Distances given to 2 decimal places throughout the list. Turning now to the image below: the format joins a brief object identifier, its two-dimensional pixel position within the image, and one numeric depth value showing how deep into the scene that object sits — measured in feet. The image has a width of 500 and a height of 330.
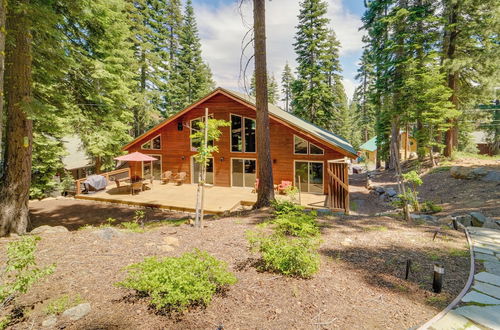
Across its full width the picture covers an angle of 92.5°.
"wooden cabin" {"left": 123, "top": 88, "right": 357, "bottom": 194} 45.03
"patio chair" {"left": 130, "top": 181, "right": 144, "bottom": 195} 46.33
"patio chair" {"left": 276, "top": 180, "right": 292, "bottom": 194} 45.38
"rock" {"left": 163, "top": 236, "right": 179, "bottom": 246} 15.12
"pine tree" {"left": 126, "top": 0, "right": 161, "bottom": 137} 67.82
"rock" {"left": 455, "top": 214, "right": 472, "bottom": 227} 22.11
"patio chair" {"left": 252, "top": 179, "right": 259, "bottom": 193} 46.70
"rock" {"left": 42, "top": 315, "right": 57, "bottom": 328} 8.02
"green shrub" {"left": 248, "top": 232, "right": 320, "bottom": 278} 11.28
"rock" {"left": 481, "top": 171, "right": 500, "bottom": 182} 32.89
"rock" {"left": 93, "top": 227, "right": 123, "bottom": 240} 15.74
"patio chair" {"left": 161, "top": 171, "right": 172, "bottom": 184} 54.80
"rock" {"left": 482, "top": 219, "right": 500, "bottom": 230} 21.13
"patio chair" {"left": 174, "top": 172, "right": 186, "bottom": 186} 53.28
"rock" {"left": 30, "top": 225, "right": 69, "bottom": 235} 17.98
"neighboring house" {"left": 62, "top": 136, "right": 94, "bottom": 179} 63.65
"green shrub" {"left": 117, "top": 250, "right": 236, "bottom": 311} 8.42
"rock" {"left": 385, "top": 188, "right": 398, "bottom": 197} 44.16
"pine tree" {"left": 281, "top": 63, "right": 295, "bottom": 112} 148.11
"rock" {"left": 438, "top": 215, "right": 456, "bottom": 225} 22.04
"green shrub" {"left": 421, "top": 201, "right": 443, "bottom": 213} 27.62
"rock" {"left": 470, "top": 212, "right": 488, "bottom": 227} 21.68
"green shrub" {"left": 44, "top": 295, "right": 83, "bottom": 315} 8.56
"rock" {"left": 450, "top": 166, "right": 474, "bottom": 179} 36.44
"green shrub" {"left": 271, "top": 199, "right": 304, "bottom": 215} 16.56
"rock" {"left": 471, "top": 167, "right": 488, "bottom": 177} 34.94
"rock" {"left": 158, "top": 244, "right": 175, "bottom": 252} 13.96
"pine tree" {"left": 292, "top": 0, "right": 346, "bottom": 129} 74.59
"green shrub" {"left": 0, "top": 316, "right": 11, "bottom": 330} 7.42
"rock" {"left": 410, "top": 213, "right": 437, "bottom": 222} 23.04
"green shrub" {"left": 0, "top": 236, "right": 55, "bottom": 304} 7.69
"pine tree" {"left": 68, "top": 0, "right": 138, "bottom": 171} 26.96
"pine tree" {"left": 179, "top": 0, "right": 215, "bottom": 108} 103.40
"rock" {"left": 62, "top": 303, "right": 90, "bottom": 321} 8.39
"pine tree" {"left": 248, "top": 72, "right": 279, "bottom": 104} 160.54
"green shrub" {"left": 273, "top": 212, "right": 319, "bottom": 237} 13.75
